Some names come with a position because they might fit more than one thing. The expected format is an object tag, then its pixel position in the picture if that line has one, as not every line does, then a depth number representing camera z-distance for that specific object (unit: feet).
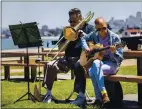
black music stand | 25.11
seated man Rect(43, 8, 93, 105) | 23.47
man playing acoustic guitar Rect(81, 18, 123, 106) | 21.91
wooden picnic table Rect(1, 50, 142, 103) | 22.57
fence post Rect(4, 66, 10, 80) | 40.06
